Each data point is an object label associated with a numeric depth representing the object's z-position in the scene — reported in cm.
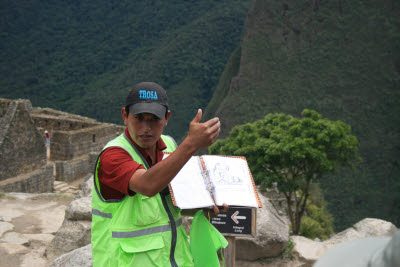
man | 196
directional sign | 369
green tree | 1113
